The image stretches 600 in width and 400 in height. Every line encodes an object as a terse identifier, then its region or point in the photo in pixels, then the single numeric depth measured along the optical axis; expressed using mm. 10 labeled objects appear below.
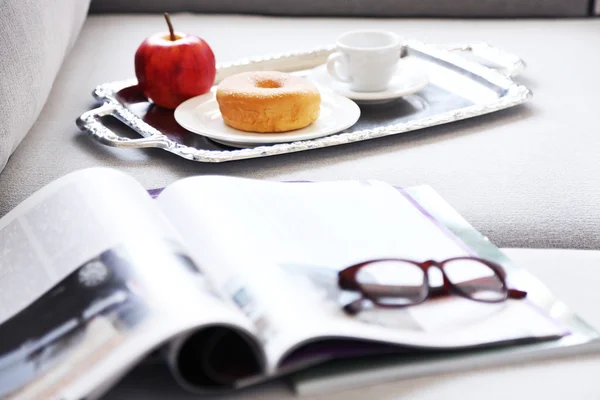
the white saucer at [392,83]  1339
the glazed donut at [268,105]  1250
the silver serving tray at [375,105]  1244
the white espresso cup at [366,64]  1342
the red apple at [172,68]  1325
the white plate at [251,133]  1249
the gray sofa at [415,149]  1180
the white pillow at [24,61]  1205
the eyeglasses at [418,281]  1022
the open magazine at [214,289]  954
